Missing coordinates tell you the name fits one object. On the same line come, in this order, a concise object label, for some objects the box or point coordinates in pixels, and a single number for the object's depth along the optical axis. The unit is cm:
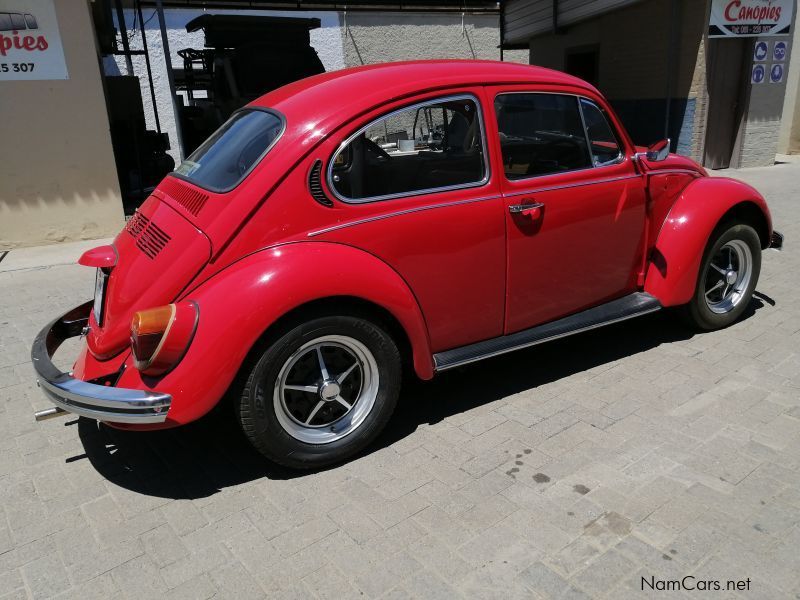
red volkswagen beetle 273
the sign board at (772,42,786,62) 1142
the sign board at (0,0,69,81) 728
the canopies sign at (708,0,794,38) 1045
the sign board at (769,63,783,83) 1153
